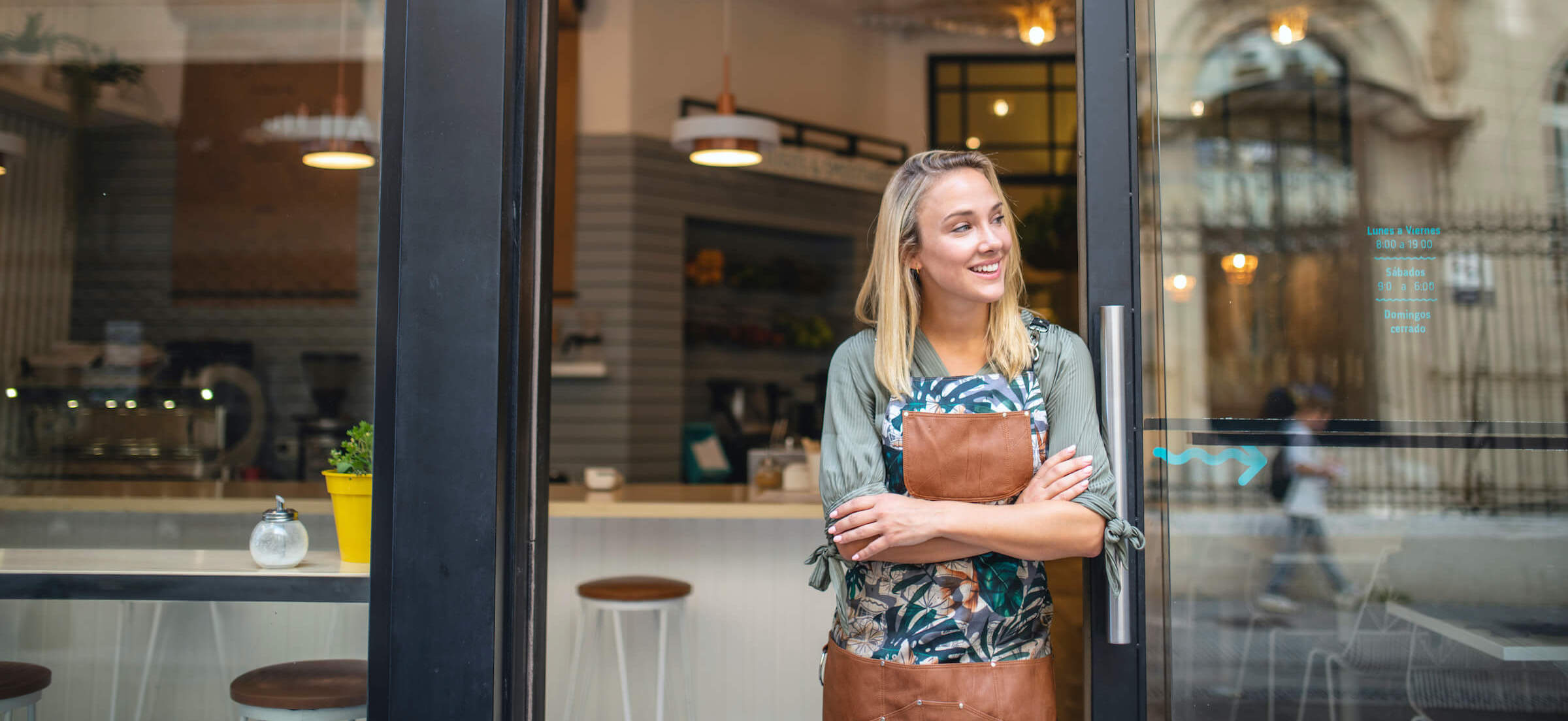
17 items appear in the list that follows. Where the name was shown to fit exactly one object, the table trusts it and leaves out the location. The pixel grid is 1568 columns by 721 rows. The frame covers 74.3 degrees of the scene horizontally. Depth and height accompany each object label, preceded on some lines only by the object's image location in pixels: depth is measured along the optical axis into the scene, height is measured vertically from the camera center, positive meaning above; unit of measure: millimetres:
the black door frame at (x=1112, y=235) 1791 +305
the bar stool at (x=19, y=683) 2074 -558
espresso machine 2666 -24
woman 1570 -99
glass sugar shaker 1974 -259
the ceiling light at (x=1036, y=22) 5930 +2237
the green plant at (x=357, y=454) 1974 -91
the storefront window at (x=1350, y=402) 1937 +16
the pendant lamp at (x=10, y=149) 2816 +705
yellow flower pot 1935 -200
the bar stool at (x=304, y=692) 1933 -548
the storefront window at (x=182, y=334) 2008 +240
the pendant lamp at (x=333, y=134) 2705 +933
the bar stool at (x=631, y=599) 3266 -606
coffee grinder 2473 -2
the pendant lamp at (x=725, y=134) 4879 +1302
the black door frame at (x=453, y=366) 1787 +72
